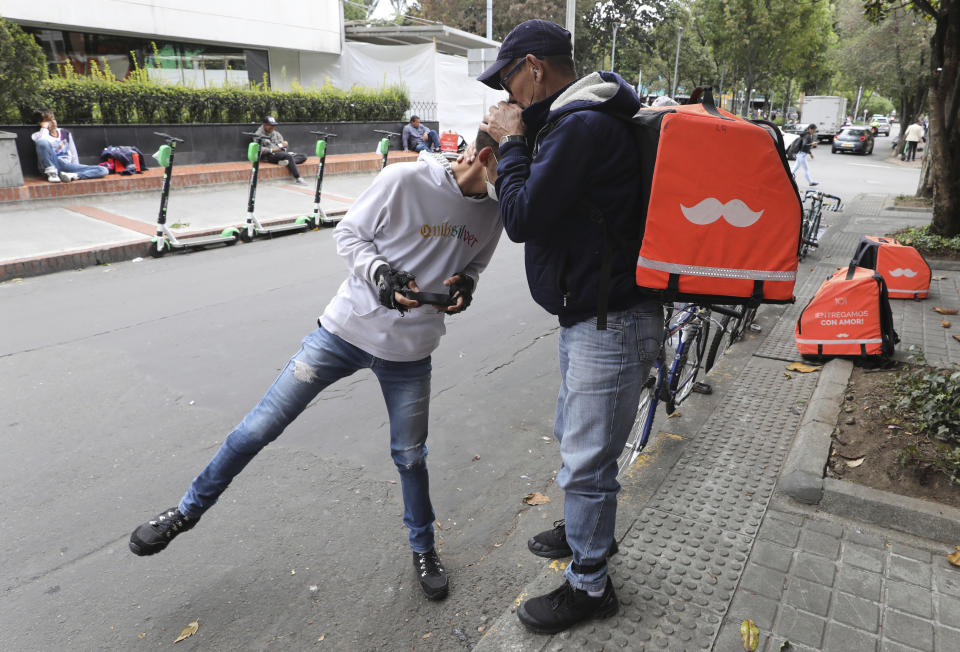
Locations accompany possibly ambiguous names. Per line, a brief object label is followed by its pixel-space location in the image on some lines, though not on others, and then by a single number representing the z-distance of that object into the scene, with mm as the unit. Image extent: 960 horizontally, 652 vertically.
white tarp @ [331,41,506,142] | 22547
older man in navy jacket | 2053
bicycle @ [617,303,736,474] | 3961
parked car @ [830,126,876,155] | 35875
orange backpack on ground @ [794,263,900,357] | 4961
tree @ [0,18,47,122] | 11109
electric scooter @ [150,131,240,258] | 9305
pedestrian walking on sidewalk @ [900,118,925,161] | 30580
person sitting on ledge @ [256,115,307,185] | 15627
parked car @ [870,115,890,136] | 65744
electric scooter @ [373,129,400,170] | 12266
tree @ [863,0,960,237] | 8471
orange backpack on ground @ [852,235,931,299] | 7082
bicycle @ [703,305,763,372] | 5023
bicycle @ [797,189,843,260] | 9453
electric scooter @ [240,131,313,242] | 9969
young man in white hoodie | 2545
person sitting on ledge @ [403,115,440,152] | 20266
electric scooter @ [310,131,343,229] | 11203
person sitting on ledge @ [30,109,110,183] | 11852
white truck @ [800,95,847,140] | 49219
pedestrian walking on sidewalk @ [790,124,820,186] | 9375
